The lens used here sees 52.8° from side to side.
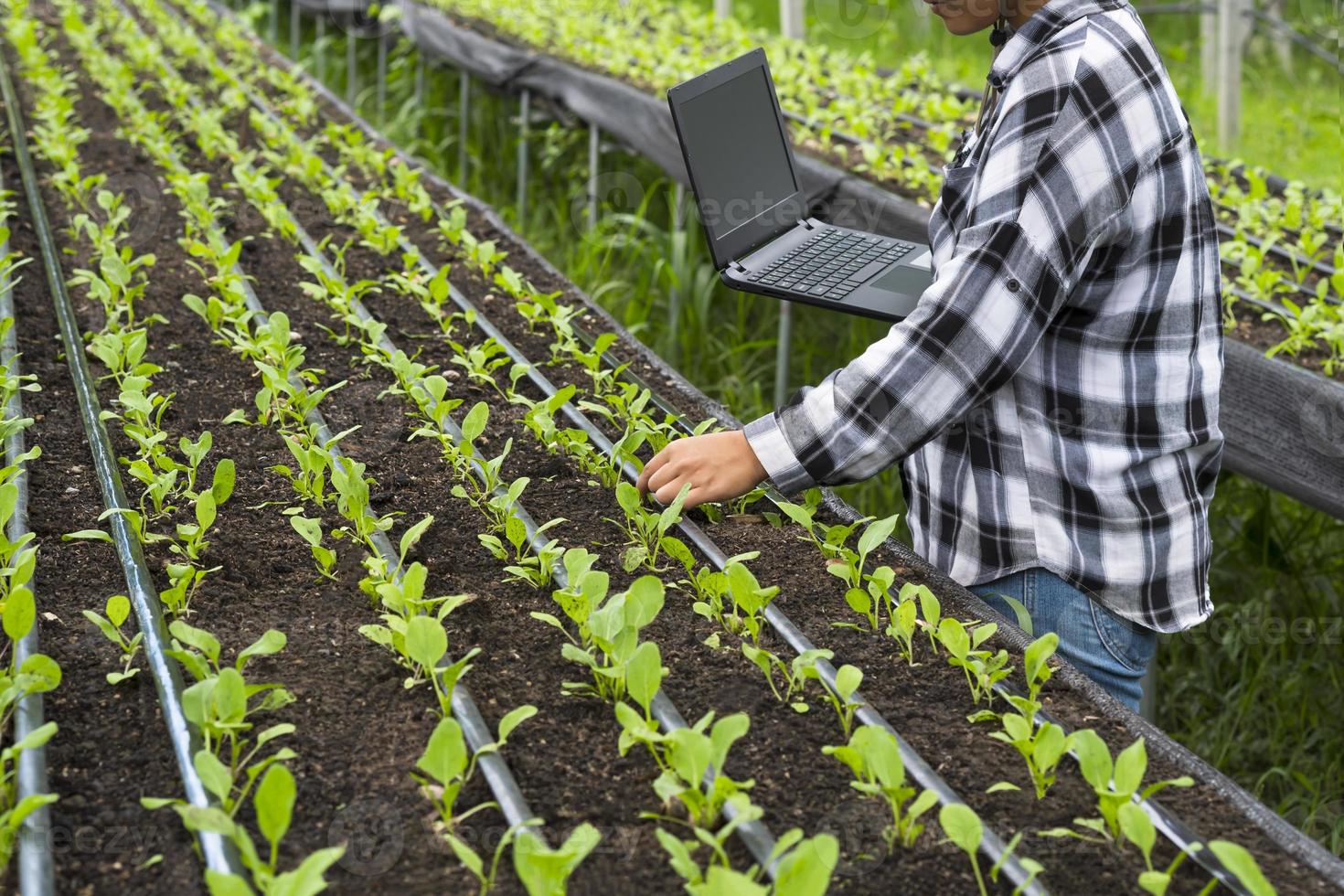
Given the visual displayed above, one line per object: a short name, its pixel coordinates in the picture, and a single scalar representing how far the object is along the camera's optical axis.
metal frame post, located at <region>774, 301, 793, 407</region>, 3.58
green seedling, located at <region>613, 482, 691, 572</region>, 1.65
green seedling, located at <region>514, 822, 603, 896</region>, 1.06
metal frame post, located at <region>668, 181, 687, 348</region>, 4.24
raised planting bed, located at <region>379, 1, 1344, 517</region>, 2.25
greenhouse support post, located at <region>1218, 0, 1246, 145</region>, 5.15
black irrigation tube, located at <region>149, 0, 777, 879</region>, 1.18
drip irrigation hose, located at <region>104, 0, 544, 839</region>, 1.22
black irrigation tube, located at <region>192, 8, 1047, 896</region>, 1.17
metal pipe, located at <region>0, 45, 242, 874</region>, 1.20
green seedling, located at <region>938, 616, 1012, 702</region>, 1.44
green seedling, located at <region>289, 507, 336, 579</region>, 1.62
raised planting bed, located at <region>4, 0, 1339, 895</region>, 1.18
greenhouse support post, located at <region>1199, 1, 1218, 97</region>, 6.64
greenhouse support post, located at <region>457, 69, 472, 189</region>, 6.03
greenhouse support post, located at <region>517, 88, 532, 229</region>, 5.36
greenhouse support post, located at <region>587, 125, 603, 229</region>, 4.88
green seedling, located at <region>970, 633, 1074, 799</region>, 1.26
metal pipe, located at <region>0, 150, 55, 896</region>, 1.10
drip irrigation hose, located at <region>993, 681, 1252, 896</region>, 1.16
